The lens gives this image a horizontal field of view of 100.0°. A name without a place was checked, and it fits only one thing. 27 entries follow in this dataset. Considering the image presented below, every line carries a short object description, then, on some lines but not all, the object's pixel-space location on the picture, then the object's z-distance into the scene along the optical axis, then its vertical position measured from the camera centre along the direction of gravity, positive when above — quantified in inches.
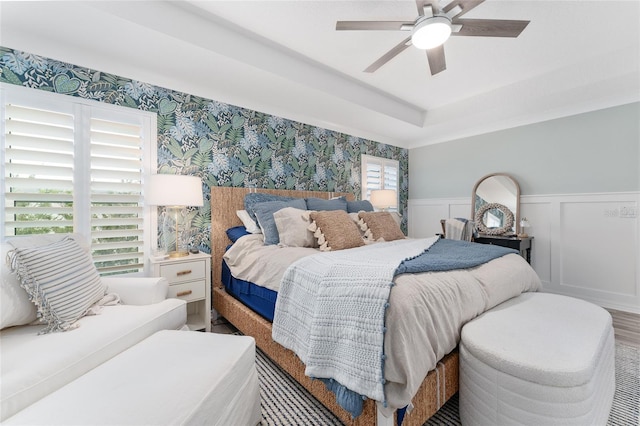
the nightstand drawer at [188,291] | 87.4 -26.3
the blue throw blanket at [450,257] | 57.0 -11.5
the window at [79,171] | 75.6 +12.7
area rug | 56.2 -43.5
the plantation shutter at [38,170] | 74.8 +12.1
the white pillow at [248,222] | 106.7 -4.0
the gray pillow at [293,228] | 92.6 -5.5
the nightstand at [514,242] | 132.6 -15.1
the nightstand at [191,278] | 86.1 -22.2
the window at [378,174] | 174.4 +26.6
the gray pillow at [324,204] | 120.3 +3.8
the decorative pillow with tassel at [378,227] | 112.6 -6.1
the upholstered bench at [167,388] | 33.4 -25.0
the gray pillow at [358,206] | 134.0 +3.3
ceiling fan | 64.4 +48.2
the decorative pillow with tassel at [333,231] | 91.0 -6.4
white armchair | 38.8 -23.0
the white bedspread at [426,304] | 42.4 -18.6
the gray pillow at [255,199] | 111.5 +5.9
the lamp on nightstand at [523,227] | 140.3 -7.6
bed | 47.9 -33.2
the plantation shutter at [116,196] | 87.2 +5.6
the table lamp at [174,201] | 87.4 +3.8
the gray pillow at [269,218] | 97.6 -2.1
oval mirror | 148.3 +5.0
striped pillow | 50.7 -14.0
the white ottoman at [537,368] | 42.4 -26.2
